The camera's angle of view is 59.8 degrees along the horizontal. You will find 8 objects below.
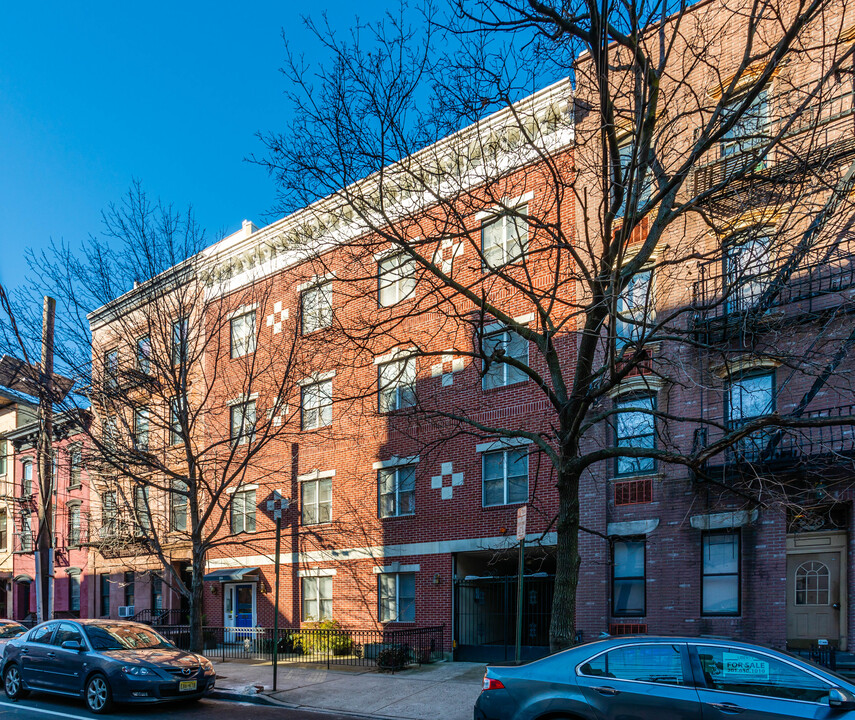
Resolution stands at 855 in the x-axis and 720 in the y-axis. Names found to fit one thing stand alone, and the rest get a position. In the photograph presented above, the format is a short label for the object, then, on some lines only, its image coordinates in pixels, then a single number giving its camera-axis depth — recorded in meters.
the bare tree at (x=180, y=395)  17.52
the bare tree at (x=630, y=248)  10.09
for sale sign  6.84
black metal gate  17.45
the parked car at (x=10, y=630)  16.62
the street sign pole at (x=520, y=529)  10.39
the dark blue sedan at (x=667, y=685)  6.62
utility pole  16.95
